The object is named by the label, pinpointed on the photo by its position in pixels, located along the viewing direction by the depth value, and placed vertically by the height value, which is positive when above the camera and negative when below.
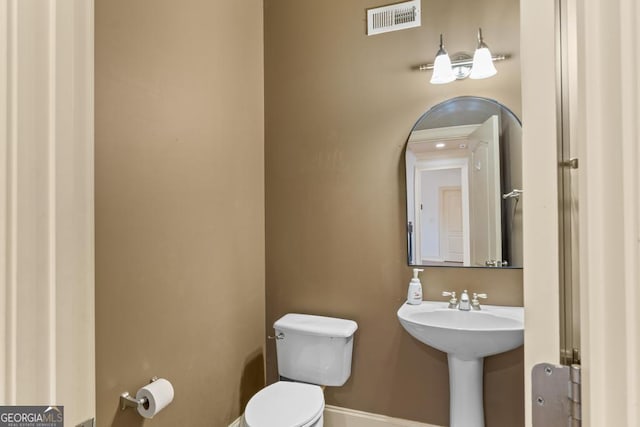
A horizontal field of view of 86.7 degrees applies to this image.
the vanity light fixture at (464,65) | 1.65 +0.77
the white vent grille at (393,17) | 1.86 +1.12
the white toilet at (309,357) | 1.59 -0.74
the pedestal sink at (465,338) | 1.44 -0.52
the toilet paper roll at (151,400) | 1.19 -0.64
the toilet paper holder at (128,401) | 1.20 -0.64
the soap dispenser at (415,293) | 1.77 -0.39
